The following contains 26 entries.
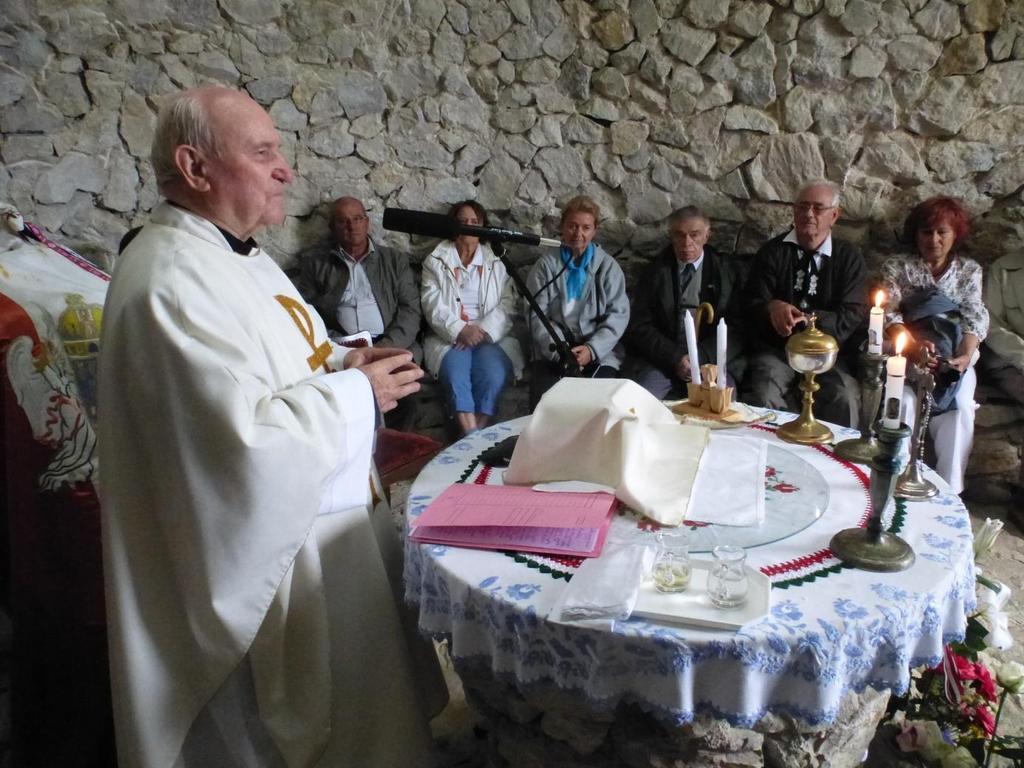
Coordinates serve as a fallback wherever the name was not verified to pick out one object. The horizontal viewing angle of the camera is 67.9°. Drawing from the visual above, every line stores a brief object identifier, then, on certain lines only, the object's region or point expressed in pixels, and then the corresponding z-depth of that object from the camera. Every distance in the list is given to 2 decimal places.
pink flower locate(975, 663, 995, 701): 1.56
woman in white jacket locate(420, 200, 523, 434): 3.62
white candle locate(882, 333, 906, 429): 1.25
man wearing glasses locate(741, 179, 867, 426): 3.36
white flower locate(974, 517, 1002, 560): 1.60
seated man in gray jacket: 3.76
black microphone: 1.66
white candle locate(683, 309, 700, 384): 1.84
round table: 1.05
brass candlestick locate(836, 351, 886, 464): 1.62
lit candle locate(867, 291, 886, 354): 1.61
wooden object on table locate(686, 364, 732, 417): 1.89
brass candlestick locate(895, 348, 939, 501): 1.46
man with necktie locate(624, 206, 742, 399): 3.59
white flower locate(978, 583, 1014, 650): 1.51
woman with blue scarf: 3.68
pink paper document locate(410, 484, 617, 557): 1.26
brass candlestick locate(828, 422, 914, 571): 1.17
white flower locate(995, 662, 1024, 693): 1.46
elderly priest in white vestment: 1.27
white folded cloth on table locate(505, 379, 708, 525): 1.39
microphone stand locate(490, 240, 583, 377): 1.77
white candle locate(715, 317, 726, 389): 1.83
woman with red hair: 3.15
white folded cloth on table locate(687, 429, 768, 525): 1.36
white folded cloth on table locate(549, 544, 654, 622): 1.07
